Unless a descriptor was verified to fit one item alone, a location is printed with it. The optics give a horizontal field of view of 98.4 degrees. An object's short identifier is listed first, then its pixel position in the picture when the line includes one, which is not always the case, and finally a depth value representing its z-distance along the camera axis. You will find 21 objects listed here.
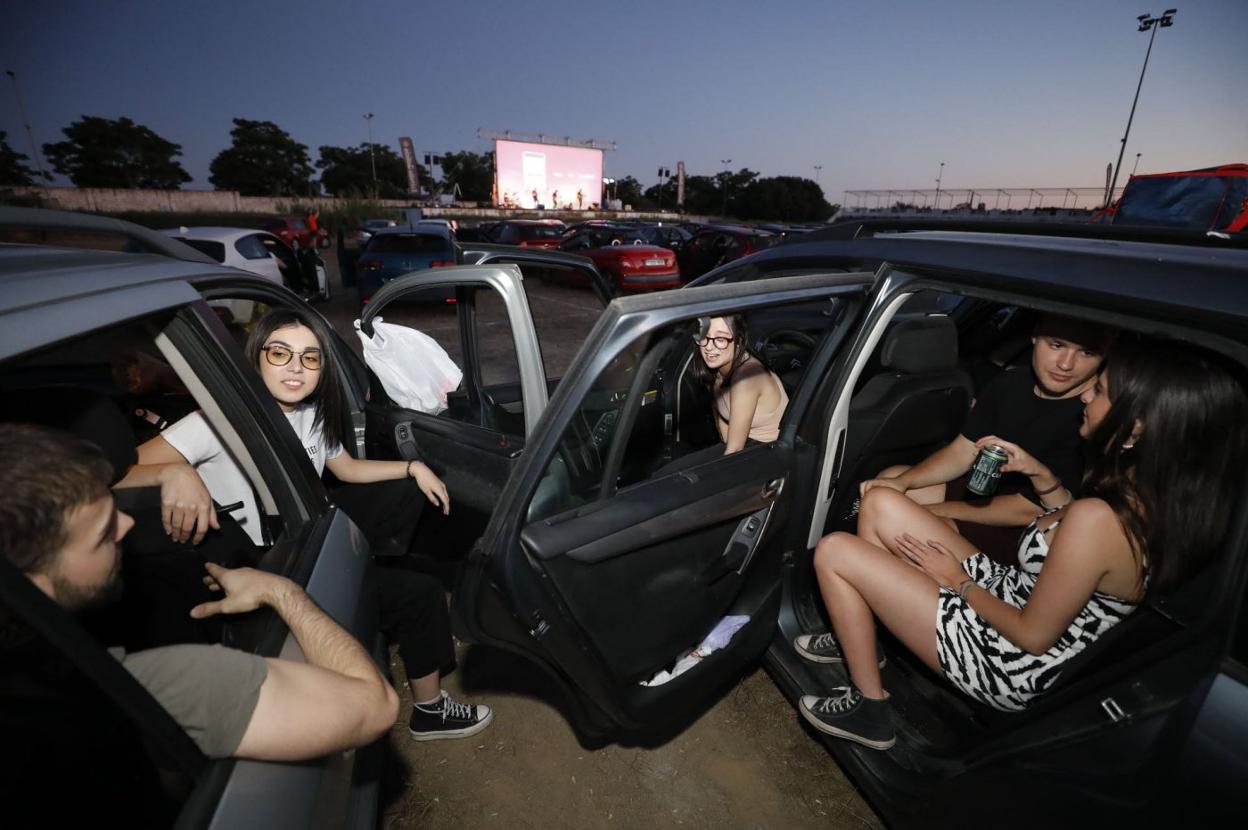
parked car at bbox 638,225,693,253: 16.80
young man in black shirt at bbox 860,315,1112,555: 2.09
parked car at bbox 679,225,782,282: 10.74
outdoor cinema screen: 44.28
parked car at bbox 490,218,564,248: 15.78
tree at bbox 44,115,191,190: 55.44
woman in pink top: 2.30
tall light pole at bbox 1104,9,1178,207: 29.08
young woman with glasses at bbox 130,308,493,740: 1.85
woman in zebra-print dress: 1.30
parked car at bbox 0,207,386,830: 0.75
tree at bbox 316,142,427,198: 77.44
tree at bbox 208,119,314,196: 67.19
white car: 7.80
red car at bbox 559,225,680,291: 10.92
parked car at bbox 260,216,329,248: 18.75
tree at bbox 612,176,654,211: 76.20
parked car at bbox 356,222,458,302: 9.12
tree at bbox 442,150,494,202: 77.31
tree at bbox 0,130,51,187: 45.25
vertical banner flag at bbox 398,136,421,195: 41.28
